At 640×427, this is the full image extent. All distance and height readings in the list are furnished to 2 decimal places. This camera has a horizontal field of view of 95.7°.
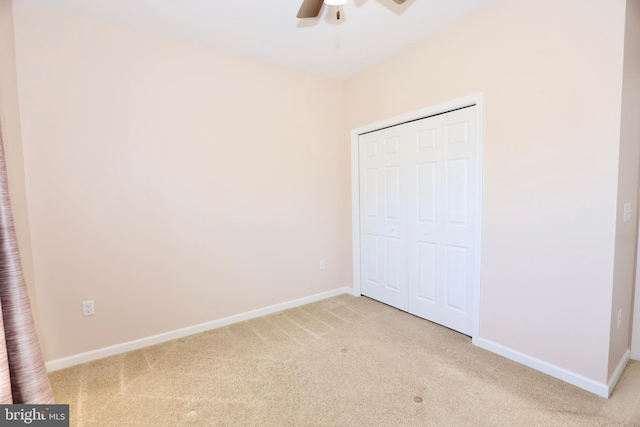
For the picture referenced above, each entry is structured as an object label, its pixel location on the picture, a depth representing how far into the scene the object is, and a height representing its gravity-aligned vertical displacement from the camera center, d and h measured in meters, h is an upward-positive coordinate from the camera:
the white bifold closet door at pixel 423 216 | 2.52 -0.27
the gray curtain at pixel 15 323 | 0.93 -0.40
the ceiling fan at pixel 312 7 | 1.57 +1.06
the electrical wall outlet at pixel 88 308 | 2.32 -0.88
